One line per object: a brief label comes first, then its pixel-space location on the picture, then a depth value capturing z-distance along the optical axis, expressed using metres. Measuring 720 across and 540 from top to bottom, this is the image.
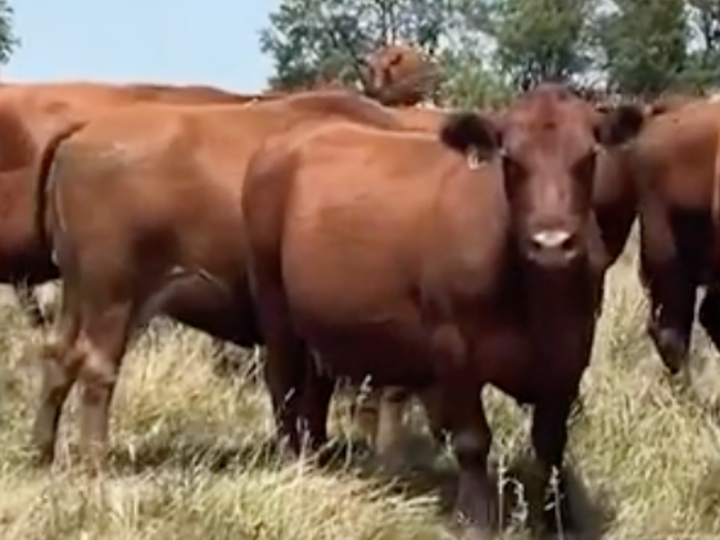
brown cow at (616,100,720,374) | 9.79
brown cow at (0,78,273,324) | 9.62
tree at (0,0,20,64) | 40.84
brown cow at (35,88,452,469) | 8.23
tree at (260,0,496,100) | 52.19
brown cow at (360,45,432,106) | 13.86
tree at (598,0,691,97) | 47.72
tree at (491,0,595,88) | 50.28
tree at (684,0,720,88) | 47.14
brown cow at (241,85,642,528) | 6.87
